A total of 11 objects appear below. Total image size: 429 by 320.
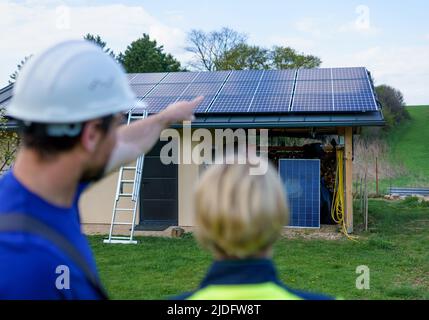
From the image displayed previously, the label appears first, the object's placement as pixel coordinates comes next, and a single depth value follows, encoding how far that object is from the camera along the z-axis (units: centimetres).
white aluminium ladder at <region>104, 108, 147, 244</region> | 1105
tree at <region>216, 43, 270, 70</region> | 4159
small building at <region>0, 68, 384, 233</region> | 1190
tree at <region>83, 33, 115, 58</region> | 4809
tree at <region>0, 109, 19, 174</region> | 1209
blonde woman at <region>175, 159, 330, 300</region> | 148
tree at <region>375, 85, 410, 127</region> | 4647
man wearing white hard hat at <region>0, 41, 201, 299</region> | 153
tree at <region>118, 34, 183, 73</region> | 4166
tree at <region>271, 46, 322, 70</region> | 4150
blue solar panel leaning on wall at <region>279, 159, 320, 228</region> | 1233
